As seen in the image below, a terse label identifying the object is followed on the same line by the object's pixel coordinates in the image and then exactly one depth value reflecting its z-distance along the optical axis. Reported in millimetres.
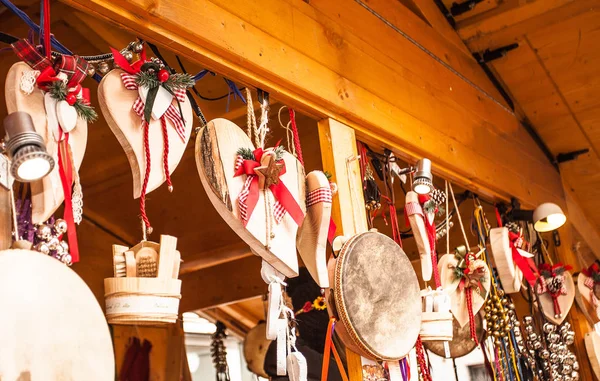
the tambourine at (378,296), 1697
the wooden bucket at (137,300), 1186
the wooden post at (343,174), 1927
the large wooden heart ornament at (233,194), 1479
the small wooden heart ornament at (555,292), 3123
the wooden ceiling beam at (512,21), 3068
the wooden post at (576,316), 3220
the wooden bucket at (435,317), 2027
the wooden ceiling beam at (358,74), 1584
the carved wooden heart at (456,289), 2439
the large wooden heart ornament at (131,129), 1331
